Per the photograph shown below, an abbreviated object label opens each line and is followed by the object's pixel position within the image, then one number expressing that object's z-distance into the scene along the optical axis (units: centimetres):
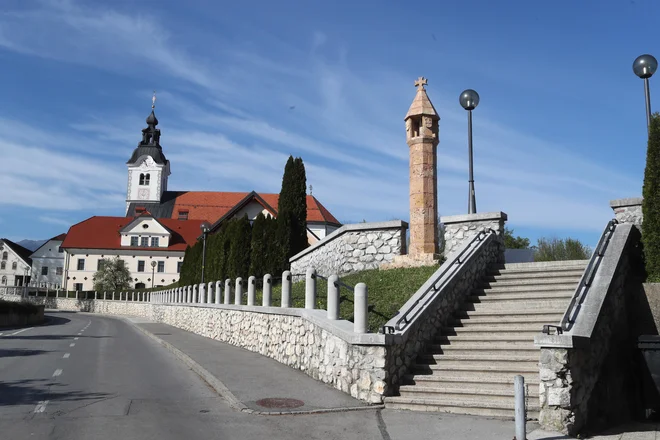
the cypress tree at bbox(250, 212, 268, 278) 2695
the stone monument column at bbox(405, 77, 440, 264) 1738
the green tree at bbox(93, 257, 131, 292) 7488
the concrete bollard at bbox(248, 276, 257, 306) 1727
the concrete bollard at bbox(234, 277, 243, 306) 1930
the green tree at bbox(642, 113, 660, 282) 1143
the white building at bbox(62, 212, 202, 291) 8119
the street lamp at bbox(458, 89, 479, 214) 1684
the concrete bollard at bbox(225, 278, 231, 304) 2108
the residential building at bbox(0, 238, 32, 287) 9275
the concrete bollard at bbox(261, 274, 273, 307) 1591
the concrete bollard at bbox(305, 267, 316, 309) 1290
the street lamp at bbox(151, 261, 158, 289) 8046
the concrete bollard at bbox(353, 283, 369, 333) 961
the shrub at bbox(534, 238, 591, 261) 2562
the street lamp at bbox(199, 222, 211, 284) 3416
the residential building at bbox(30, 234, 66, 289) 9394
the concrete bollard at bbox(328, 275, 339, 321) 1114
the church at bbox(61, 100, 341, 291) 8125
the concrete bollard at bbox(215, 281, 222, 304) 2284
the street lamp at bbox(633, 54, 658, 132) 1466
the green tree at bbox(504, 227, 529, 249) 4169
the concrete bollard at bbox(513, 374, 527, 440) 693
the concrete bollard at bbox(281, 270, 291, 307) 1439
